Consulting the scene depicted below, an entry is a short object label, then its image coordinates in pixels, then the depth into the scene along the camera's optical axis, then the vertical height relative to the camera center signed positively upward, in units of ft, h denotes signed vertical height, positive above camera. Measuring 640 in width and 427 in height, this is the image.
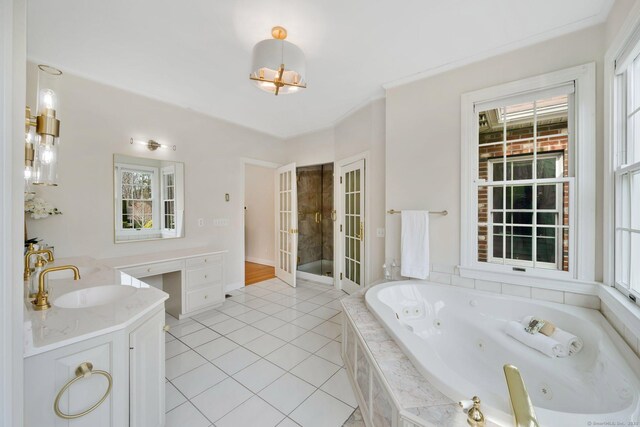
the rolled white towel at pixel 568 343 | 5.16 -2.73
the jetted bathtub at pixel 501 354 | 3.42 -2.68
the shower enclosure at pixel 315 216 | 16.84 -0.31
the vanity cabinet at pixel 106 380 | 2.92 -2.26
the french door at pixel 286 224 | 13.64 -0.73
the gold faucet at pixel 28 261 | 4.51 -0.92
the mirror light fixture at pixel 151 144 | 9.75 +2.66
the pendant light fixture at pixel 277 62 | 5.68 +3.46
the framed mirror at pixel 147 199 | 9.07 +0.51
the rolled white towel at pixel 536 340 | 5.21 -2.82
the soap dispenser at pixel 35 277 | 4.10 -1.09
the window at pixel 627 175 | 4.79 +0.73
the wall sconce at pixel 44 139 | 3.06 +0.98
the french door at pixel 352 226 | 11.12 -0.67
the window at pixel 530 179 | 6.03 +0.86
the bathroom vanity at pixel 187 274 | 8.67 -2.46
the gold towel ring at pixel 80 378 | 3.01 -2.15
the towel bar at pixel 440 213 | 7.75 -0.05
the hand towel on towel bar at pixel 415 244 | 7.94 -1.06
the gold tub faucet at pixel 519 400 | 2.51 -2.00
